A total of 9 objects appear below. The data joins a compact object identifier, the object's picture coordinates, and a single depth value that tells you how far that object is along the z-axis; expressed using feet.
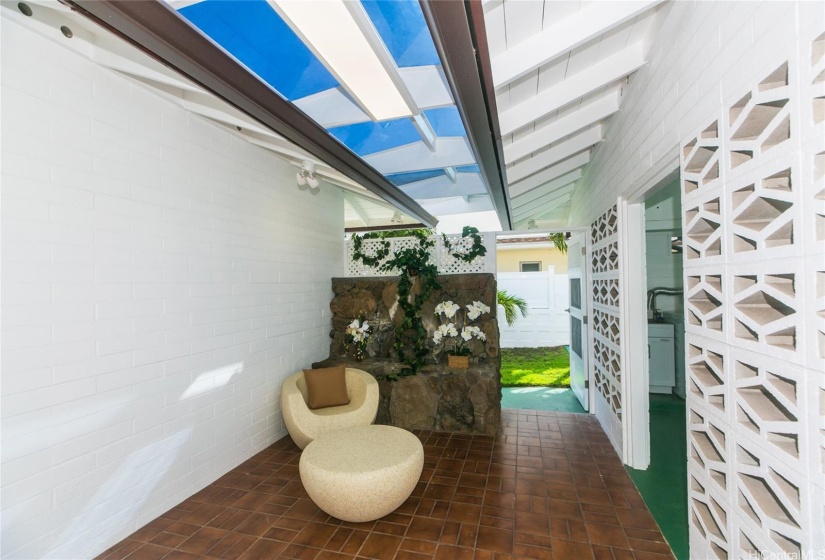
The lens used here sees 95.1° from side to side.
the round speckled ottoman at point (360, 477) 7.80
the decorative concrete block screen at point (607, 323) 11.42
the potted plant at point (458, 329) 14.35
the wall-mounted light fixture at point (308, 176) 11.95
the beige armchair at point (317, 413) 11.11
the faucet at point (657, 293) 18.02
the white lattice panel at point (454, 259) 16.01
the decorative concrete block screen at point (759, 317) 3.64
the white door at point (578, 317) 15.83
